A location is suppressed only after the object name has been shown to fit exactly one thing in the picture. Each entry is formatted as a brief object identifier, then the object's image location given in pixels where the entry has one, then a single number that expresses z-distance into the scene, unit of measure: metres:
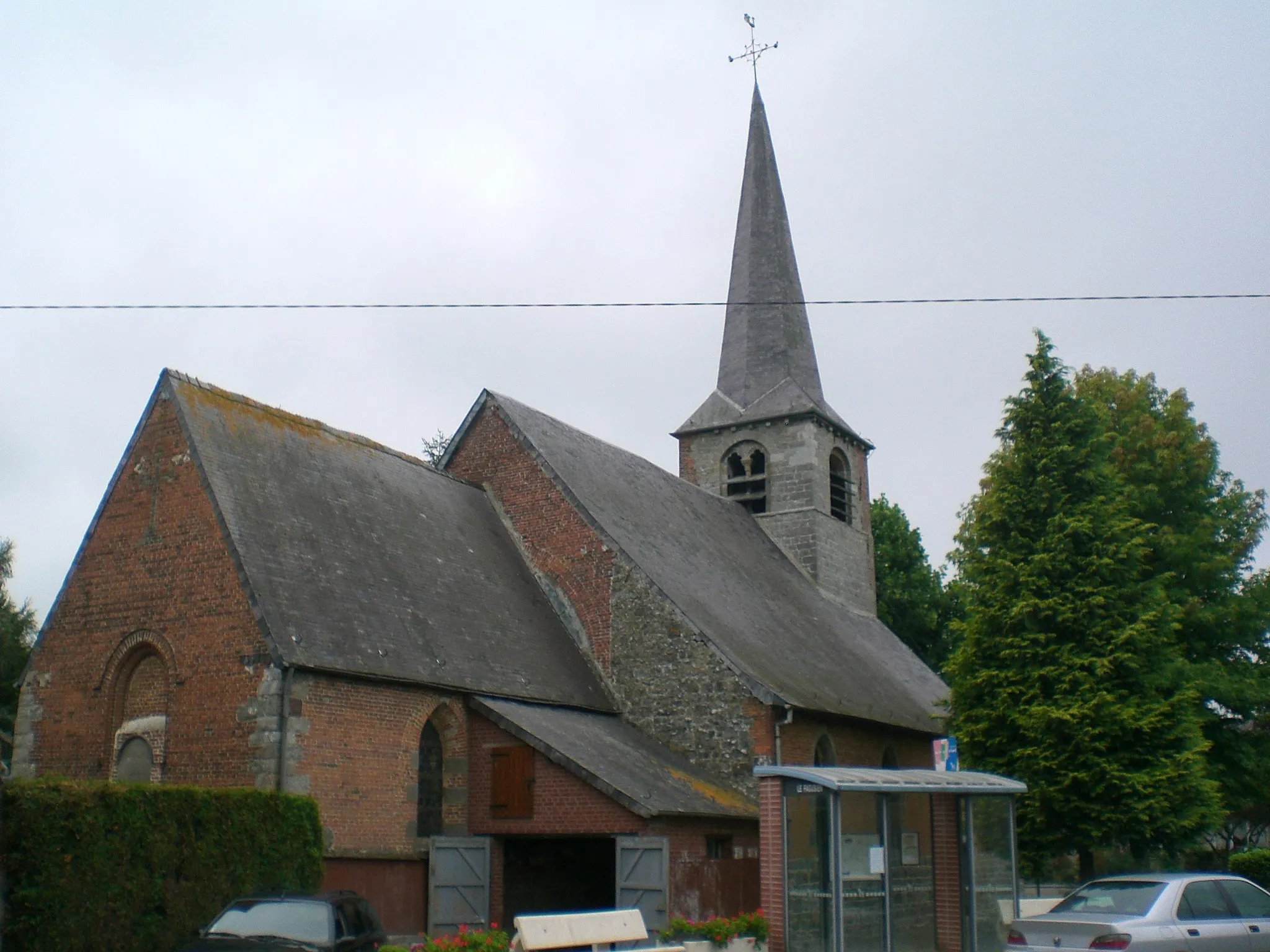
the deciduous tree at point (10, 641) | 34.88
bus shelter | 14.05
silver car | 11.45
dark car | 11.19
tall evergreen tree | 19.77
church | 16.62
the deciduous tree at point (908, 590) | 42.22
